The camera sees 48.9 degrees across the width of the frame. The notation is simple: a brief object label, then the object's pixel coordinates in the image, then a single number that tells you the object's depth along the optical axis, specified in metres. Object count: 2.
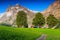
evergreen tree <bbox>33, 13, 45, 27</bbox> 42.01
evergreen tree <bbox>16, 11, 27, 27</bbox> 43.68
